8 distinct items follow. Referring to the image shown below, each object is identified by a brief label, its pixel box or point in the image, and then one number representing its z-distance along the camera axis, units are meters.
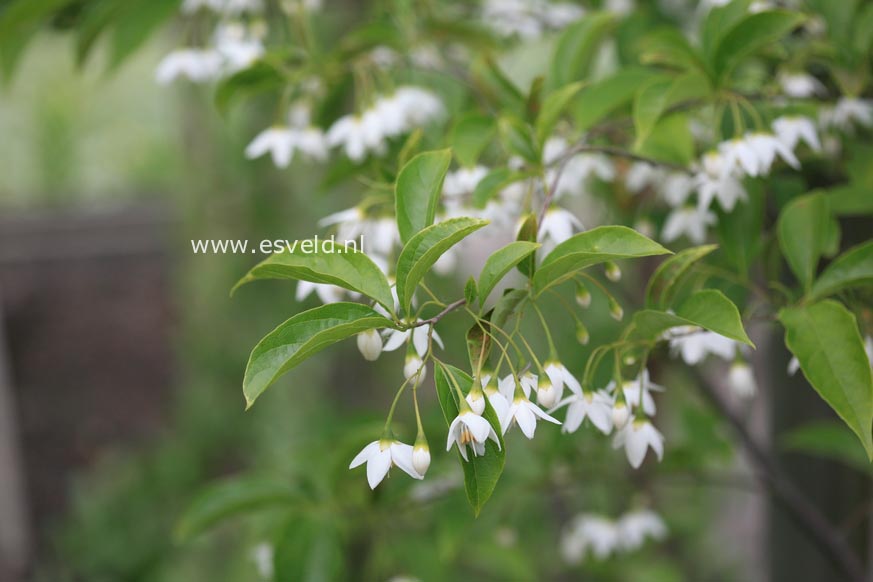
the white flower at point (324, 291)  1.17
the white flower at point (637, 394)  1.14
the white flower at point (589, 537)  1.39
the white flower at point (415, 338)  1.10
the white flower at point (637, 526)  1.38
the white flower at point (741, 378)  1.22
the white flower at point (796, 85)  1.25
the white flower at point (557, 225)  1.15
